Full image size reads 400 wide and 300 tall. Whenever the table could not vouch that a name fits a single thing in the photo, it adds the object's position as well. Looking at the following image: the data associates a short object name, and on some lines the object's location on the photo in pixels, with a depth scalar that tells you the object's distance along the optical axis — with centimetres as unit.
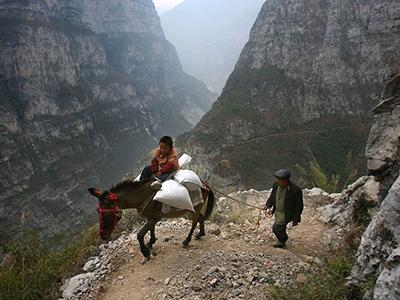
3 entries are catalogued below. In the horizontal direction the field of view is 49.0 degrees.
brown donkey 654
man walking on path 745
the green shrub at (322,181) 1148
